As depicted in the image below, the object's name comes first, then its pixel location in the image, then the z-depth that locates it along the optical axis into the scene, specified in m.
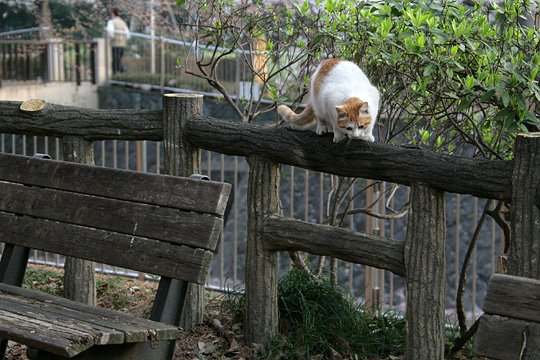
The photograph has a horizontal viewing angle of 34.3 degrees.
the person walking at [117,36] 20.64
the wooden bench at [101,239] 3.30
